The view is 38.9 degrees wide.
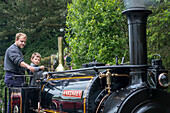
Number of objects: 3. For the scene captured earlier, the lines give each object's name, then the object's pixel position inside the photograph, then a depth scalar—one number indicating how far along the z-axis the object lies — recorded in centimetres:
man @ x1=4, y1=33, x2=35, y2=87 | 442
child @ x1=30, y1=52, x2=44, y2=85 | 492
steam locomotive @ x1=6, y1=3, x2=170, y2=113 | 261
